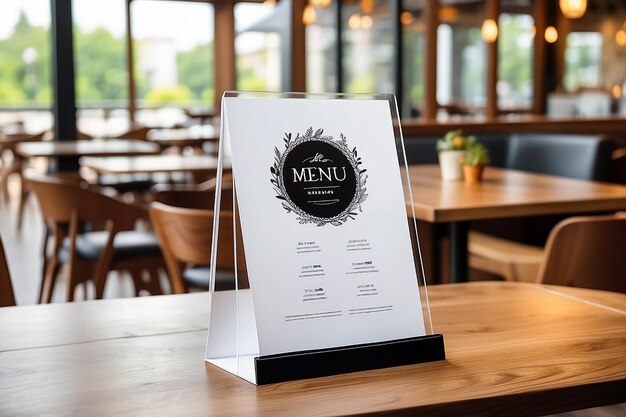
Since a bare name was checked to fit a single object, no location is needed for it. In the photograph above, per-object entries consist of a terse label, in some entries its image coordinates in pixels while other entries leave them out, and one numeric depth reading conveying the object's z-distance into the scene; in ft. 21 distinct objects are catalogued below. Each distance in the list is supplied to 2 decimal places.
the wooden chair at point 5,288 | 5.41
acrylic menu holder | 3.23
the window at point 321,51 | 42.75
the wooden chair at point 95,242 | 12.37
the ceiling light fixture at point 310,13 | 34.31
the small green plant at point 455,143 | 11.81
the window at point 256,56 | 43.42
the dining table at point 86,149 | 18.44
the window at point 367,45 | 44.32
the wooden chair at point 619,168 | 17.35
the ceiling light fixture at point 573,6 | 29.17
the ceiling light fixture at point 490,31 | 31.19
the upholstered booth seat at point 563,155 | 16.16
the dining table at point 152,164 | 15.81
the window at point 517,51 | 43.37
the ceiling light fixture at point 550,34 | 40.43
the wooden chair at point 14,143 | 27.48
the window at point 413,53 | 43.78
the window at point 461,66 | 46.03
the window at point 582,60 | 42.57
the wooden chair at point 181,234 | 8.59
